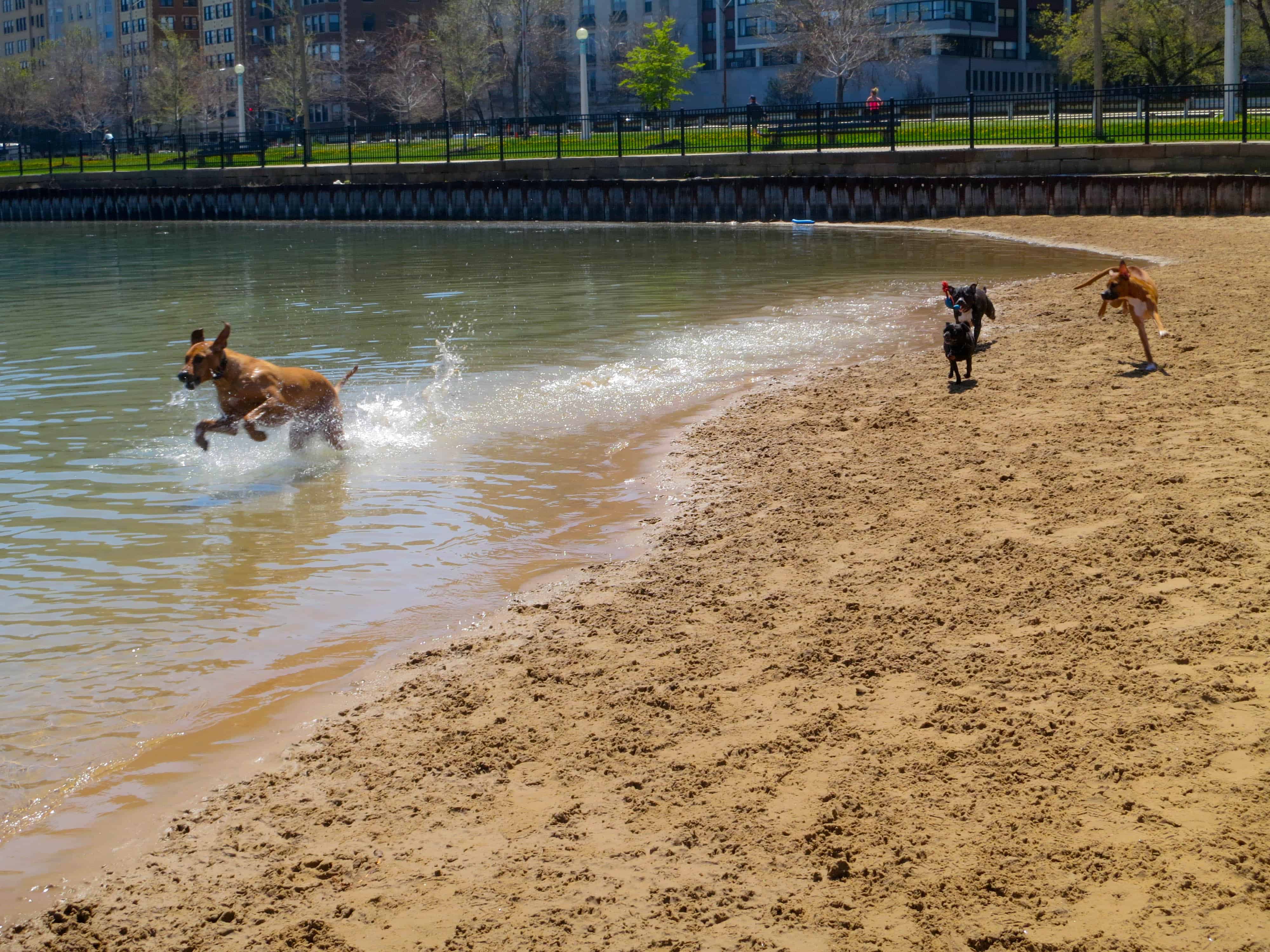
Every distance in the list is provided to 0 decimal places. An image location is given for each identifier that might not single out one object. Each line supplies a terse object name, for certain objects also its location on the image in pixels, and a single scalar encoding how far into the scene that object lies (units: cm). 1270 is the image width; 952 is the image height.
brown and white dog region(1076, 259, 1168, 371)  1170
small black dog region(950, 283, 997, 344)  1277
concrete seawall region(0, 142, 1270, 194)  3406
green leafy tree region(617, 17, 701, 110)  7238
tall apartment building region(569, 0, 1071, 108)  8869
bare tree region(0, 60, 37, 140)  11562
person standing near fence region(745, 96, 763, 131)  4653
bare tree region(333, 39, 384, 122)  10462
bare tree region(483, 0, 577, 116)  9412
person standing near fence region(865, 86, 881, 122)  4569
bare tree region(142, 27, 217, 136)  10231
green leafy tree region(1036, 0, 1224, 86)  6191
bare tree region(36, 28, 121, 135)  11325
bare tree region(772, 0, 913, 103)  7694
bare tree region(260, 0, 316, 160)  9456
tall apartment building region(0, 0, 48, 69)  15100
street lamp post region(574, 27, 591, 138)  5425
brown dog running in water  1027
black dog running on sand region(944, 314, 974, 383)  1207
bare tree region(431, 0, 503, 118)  8950
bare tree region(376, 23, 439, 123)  9438
